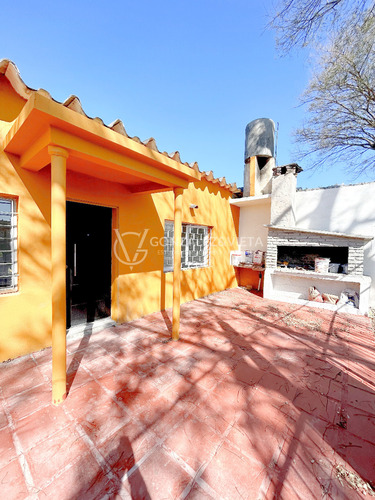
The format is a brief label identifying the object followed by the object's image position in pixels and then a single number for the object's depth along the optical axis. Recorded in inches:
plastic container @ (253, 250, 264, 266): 300.0
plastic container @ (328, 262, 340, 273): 239.1
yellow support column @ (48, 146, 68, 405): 86.1
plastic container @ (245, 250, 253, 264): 319.0
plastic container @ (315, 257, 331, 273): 238.2
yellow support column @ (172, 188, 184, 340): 147.5
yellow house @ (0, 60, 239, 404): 88.4
